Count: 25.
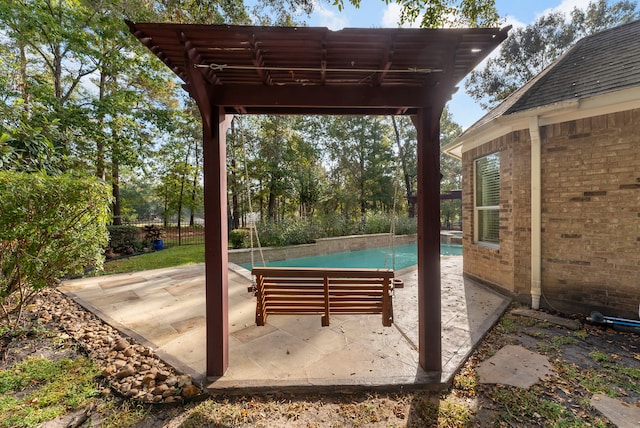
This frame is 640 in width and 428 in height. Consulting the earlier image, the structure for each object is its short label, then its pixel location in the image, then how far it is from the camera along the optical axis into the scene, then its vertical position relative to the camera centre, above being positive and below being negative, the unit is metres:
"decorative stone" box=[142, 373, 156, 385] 2.31 -1.54
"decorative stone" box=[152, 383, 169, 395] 2.17 -1.55
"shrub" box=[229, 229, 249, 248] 9.76 -1.04
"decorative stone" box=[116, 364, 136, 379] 2.39 -1.54
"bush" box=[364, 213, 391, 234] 13.25 -0.73
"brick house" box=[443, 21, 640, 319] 3.41 +0.38
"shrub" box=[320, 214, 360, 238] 11.99 -0.74
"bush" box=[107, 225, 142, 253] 9.28 -0.91
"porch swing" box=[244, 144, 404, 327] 2.77 -0.93
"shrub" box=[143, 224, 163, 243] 10.93 -0.89
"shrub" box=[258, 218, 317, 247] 9.96 -0.88
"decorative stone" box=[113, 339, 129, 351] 2.90 -1.55
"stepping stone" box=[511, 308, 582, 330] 3.41 -1.60
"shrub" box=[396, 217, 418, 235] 14.23 -0.96
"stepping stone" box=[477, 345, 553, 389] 2.38 -1.64
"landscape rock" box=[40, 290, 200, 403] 2.18 -1.56
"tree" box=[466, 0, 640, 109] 12.70 +9.47
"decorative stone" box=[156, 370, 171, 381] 2.36 -1.54
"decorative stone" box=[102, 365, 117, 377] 2.43 -1.55
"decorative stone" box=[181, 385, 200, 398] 2.15 -1.56
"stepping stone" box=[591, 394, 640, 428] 1.89 -1.63
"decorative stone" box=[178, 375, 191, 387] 2.25 -1.53
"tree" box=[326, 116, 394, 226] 18.91 +4.05
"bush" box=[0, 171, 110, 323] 2.67 -0.18
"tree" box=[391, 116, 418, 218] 19.11 +5.17
